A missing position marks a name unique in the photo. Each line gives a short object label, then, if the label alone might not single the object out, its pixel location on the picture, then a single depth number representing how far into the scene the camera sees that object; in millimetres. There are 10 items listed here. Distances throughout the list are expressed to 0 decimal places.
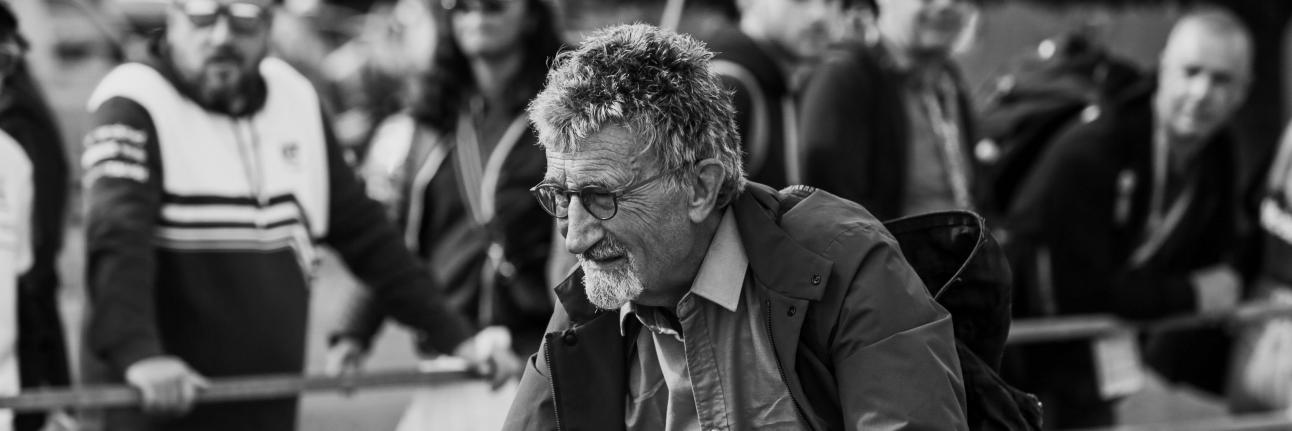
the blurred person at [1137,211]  13570
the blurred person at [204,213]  9617
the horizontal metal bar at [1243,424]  13937
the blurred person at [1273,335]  14375
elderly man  6223
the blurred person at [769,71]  11797
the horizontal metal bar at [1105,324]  13062
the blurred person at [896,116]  12062
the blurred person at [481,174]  12234
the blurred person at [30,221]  10055
